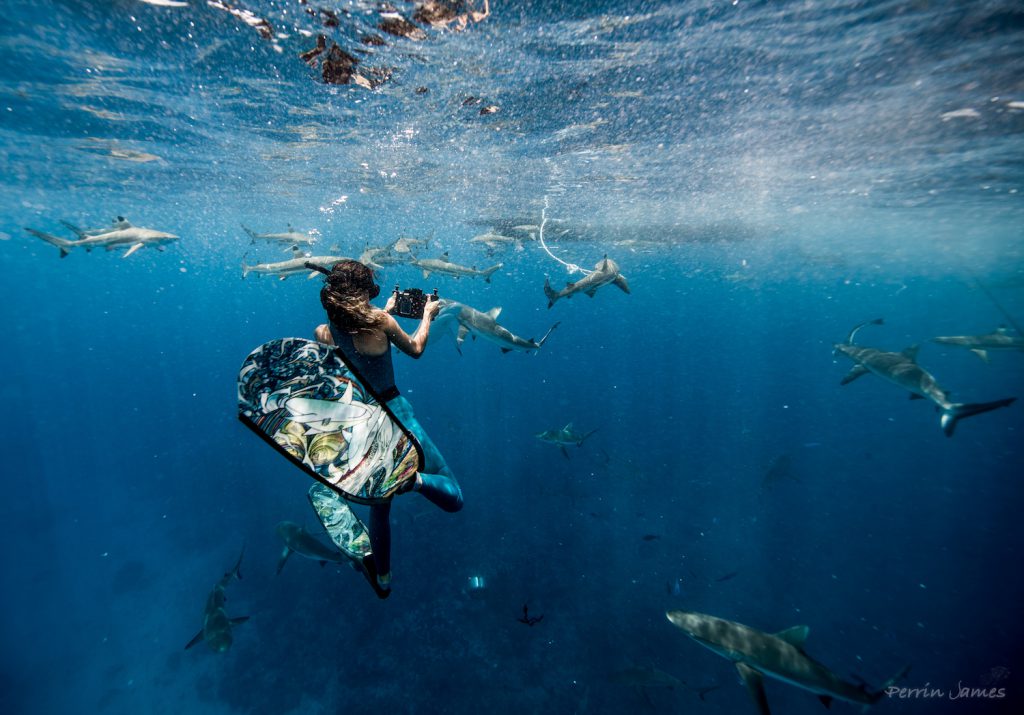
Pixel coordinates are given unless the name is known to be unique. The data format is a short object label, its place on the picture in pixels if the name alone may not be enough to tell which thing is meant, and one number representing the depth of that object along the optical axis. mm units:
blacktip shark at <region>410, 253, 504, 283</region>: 15273
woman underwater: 3355
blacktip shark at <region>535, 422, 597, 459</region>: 10000
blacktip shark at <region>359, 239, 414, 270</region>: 14769
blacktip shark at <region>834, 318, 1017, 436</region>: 7410
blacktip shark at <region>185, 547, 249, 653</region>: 7521
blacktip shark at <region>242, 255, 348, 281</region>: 14195
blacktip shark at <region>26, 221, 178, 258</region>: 12133
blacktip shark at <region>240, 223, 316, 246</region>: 17078
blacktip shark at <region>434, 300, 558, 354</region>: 8835
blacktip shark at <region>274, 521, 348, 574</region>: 7492
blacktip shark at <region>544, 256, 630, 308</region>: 9641
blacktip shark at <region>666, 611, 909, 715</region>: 4309
